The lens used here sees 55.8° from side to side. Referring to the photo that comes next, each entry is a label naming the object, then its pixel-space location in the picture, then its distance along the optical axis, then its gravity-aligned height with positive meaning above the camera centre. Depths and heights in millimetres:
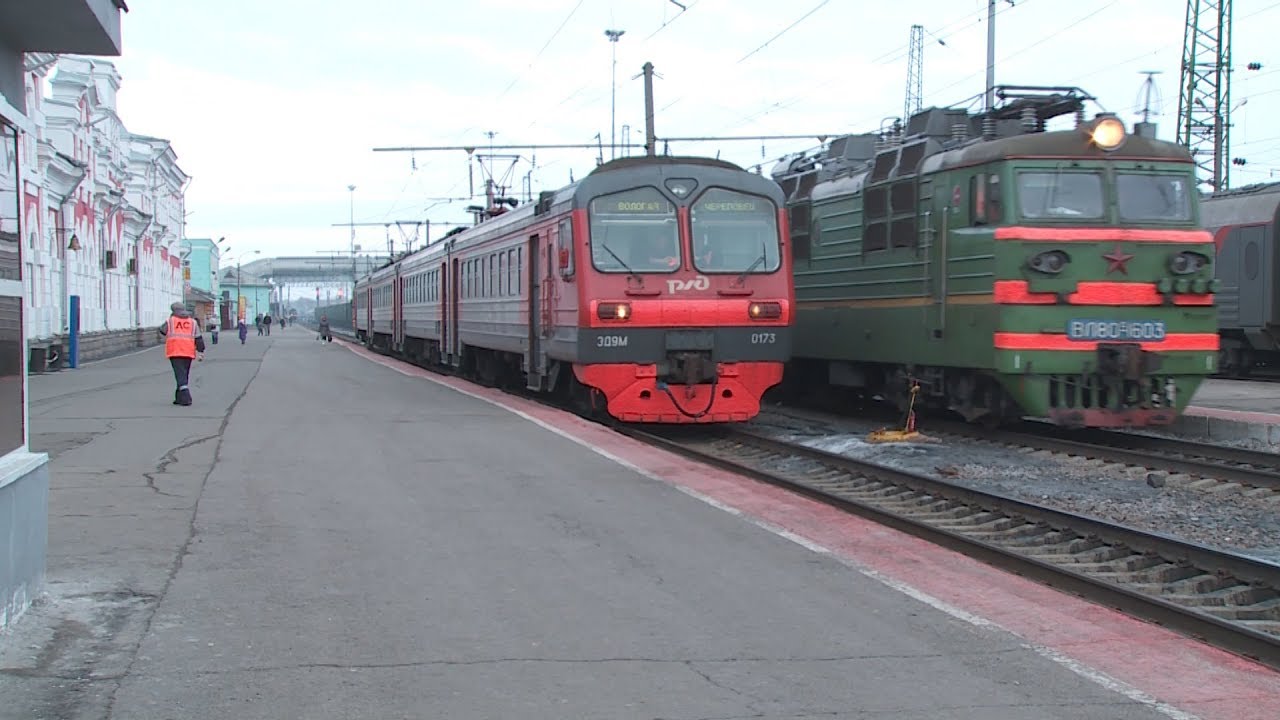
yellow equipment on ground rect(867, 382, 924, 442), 13586 -1476
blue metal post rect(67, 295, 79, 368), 30141 -750
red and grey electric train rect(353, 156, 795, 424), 14070 +193
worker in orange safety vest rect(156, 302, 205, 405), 17422 -542
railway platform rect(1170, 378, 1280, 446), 13734 -1441
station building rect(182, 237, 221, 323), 86688 +3320
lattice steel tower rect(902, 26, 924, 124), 50219 +10397
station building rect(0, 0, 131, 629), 5633 +197
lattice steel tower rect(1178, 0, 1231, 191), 31953 +5502
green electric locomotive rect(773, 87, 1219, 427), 12359 +317
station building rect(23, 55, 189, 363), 31625 +3116
